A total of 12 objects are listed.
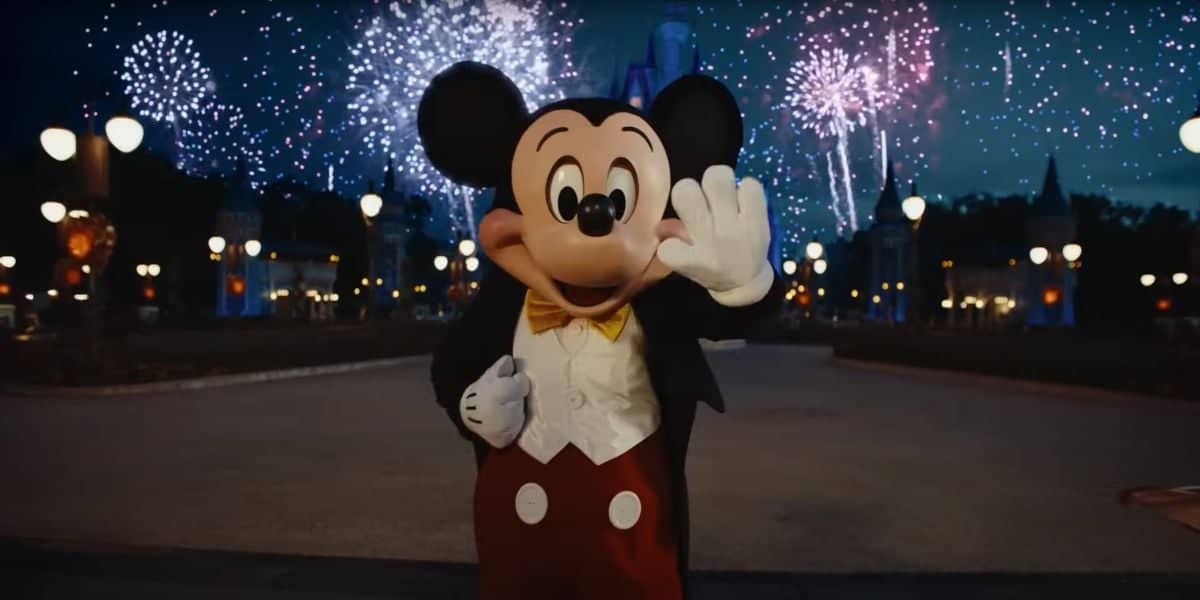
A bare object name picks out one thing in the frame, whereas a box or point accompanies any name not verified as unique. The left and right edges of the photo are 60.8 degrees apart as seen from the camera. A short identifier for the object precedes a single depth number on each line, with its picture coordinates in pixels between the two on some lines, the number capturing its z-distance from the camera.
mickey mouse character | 3.34
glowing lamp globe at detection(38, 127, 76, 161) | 10.99
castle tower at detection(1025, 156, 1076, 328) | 49.25
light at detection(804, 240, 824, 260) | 32.38
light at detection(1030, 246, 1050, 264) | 29.74
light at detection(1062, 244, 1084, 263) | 30.19
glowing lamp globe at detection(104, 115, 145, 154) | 11.16
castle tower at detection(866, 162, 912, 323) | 67.12
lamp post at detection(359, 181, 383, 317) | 19.39
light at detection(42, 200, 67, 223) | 17.39
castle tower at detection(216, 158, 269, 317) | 51.22
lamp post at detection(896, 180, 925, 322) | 18.88
